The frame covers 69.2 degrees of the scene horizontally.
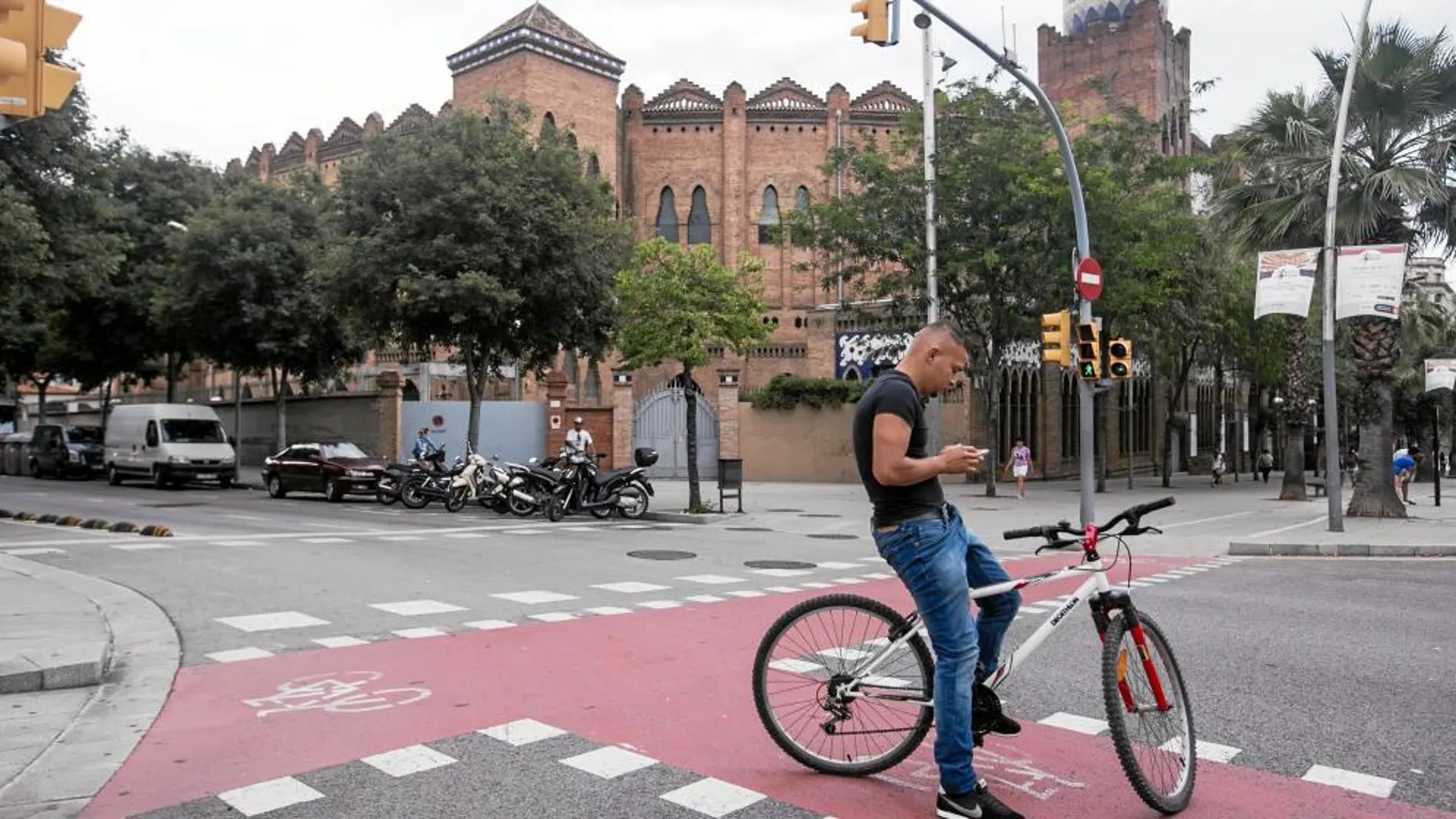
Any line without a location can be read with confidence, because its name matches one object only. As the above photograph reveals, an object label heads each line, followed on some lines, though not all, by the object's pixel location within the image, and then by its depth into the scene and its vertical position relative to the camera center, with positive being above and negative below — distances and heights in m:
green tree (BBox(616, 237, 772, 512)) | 19.72 +1.99
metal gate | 32.66 -0.41
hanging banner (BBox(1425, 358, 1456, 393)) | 23.33 +0.86
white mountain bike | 4.00 -1.09
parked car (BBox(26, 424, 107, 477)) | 32.94 -1.03
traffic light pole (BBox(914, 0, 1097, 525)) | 14.91 +1.58
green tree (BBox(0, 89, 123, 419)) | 16.50 +3.69
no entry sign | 14.85 +1.90
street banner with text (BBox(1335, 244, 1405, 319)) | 15.97 +2.01
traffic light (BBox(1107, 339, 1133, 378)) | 15.01 +0.80
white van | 27.09 -0.74
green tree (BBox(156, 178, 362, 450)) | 27.31 +3.49
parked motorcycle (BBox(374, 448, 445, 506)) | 21.95 -1.27
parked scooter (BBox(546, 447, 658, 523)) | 18.80 -1.33
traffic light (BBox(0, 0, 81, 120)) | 5.42 +1.85
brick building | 42.53 +12.57
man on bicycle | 3.81 -0.43
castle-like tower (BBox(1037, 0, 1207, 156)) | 44.44 +15.43
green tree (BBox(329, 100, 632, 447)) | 21.11 +3.61
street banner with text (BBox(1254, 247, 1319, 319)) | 16.09 +2.01
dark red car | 23.03 -1.18
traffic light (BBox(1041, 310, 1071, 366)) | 15.08 +1.09
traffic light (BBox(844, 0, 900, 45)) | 12.84 +4.80
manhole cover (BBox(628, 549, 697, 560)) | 12.80 -1.71
